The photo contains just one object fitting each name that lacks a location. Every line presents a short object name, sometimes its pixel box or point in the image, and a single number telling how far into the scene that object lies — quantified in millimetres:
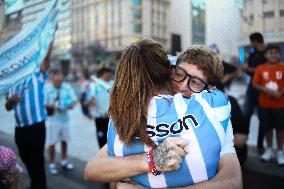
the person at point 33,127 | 2268
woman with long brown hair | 783
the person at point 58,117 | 3268
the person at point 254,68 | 2802
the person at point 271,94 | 2643
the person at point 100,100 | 3087
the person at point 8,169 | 1320
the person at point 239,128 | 1621
